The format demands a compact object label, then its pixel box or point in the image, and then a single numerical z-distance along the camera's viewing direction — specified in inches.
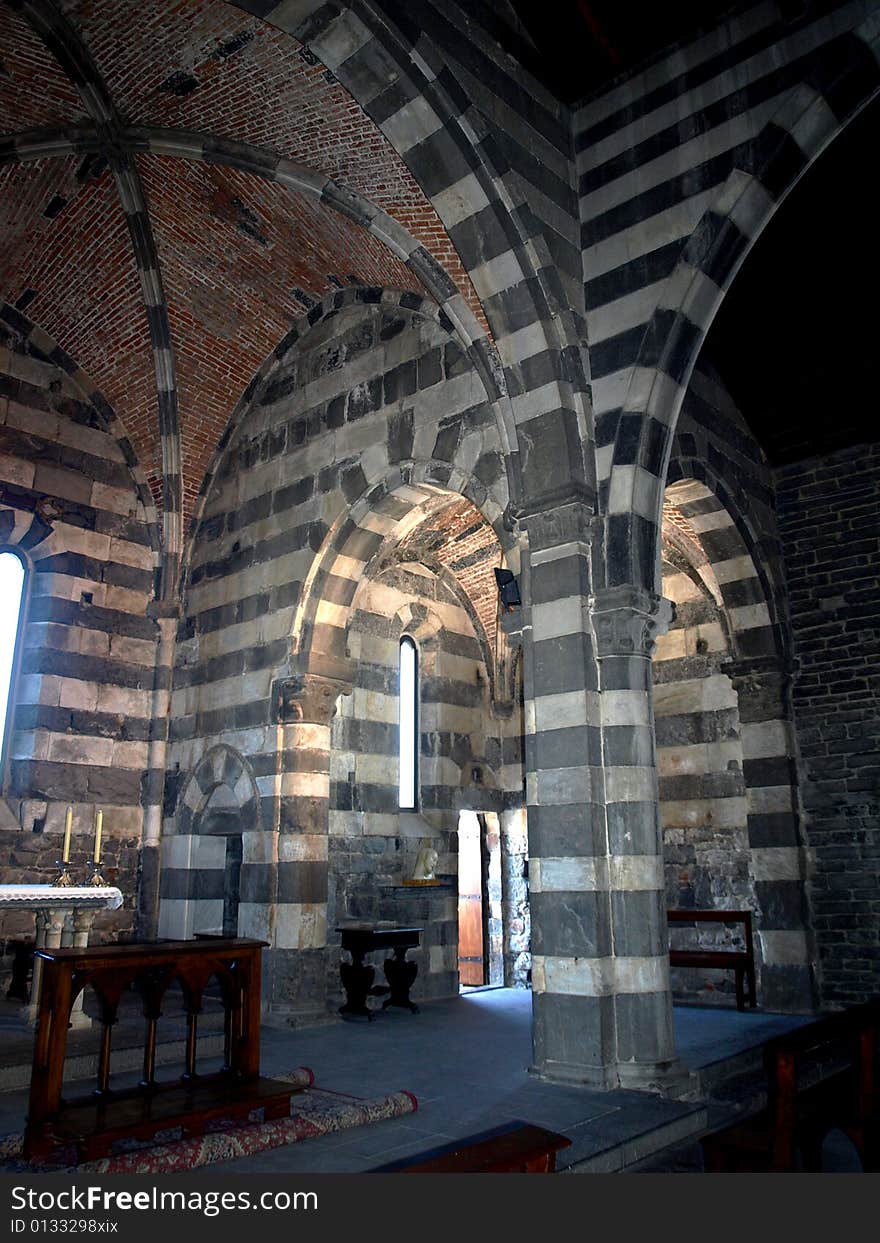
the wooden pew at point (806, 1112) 150.0
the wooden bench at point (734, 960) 352.2
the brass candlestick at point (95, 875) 268.5
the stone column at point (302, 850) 331.9
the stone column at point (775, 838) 357.7
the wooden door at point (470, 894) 516.4
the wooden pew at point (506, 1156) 111.3
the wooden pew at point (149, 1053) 159.3
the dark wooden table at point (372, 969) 340.8
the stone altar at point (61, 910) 246.7
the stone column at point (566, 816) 227.6
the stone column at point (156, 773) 387.5
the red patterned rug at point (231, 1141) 157.9
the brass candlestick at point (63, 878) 267.5
